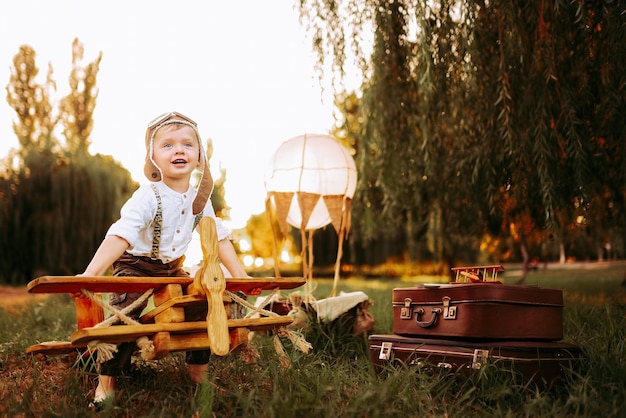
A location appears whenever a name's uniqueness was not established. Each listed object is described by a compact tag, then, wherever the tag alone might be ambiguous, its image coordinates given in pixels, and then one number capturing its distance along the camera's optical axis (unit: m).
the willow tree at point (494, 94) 3.76
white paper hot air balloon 4.64
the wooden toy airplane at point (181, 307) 1.96
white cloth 3.90
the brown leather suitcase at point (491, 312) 2.68
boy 2.37
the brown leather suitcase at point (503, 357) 2.54
